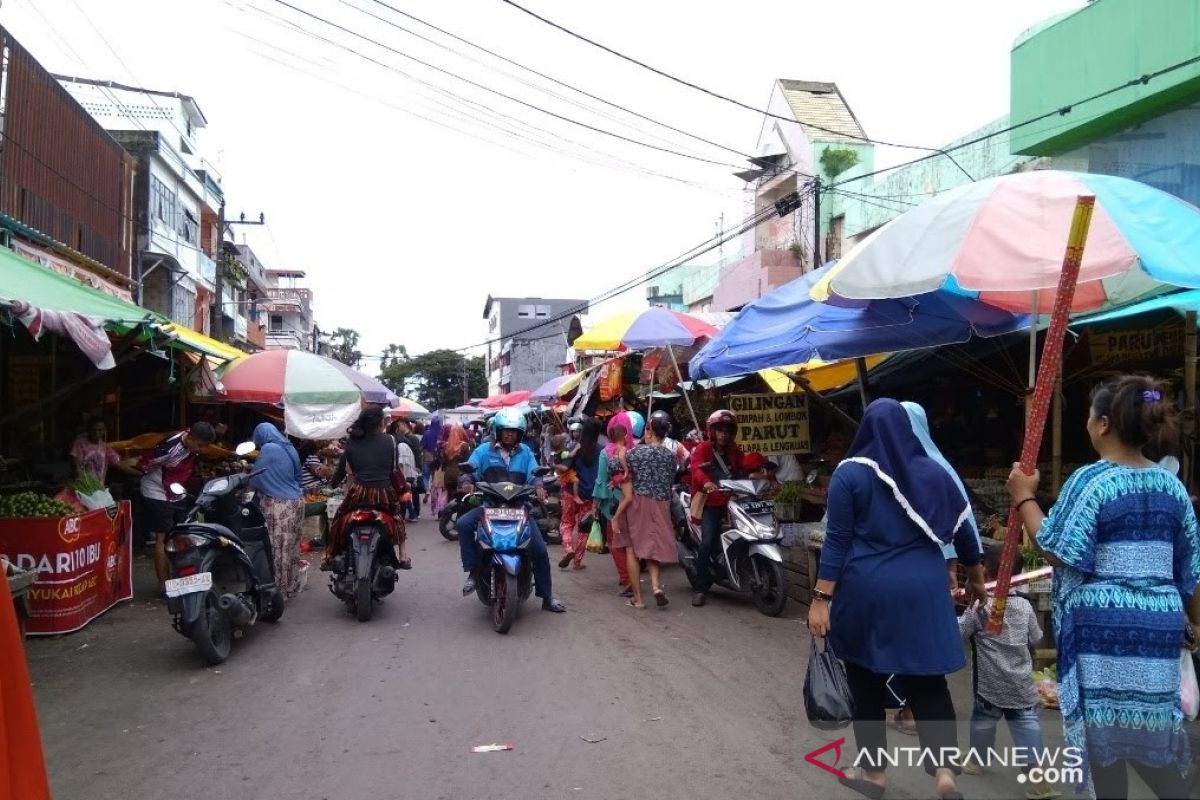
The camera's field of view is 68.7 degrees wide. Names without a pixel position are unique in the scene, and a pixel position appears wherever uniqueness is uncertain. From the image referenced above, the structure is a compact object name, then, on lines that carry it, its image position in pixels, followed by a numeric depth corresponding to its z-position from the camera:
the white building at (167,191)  23.62
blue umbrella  6.62
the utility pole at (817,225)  17.70
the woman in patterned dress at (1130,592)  2.91
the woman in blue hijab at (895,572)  3.47
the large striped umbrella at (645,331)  11.20
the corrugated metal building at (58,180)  12.40
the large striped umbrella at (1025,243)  4.69
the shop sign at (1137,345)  7.20
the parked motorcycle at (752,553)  7.68
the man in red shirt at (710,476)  8.14
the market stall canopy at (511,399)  26.89
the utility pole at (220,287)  25.53
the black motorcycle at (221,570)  5.95
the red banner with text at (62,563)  6.66
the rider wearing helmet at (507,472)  7.55
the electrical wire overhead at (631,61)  9.51
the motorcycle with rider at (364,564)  7.43
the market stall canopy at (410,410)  25.25
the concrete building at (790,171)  22.22
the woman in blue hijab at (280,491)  7.56
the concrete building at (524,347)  64.31
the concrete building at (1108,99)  11.06
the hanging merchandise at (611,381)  13.77
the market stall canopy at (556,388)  17.70
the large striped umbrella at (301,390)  10.42
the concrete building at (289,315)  58.97
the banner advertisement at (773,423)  8.62
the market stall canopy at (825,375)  10.00
